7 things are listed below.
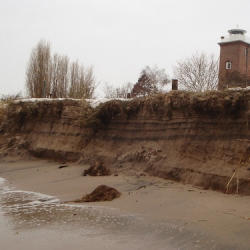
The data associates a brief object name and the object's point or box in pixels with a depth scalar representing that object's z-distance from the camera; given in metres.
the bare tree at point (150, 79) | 27.92
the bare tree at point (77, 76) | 33.75
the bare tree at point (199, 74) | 23.19
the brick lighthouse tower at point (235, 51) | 42.76
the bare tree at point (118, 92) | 26.81
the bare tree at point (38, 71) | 33.35
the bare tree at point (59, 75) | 33.69
